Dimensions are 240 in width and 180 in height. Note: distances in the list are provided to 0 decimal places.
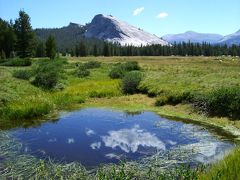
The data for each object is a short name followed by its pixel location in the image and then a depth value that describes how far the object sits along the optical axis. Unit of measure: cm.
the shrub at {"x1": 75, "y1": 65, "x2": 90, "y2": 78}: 3297
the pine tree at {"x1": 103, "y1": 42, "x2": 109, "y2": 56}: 11783
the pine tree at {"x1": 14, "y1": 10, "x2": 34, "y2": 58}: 5179
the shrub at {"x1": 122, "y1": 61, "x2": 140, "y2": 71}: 3755
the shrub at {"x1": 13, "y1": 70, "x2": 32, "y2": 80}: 2729
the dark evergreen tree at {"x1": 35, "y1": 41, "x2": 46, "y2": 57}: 9339
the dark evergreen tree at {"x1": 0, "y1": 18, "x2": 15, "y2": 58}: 5657
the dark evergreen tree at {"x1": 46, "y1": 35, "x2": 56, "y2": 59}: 5798
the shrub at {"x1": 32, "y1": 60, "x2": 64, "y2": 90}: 2525
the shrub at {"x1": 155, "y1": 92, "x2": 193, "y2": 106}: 2006
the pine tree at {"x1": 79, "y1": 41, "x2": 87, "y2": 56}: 11290
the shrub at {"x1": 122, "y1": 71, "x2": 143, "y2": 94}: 2546
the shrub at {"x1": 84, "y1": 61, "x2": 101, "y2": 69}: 4330
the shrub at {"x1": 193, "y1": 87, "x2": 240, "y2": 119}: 1668
